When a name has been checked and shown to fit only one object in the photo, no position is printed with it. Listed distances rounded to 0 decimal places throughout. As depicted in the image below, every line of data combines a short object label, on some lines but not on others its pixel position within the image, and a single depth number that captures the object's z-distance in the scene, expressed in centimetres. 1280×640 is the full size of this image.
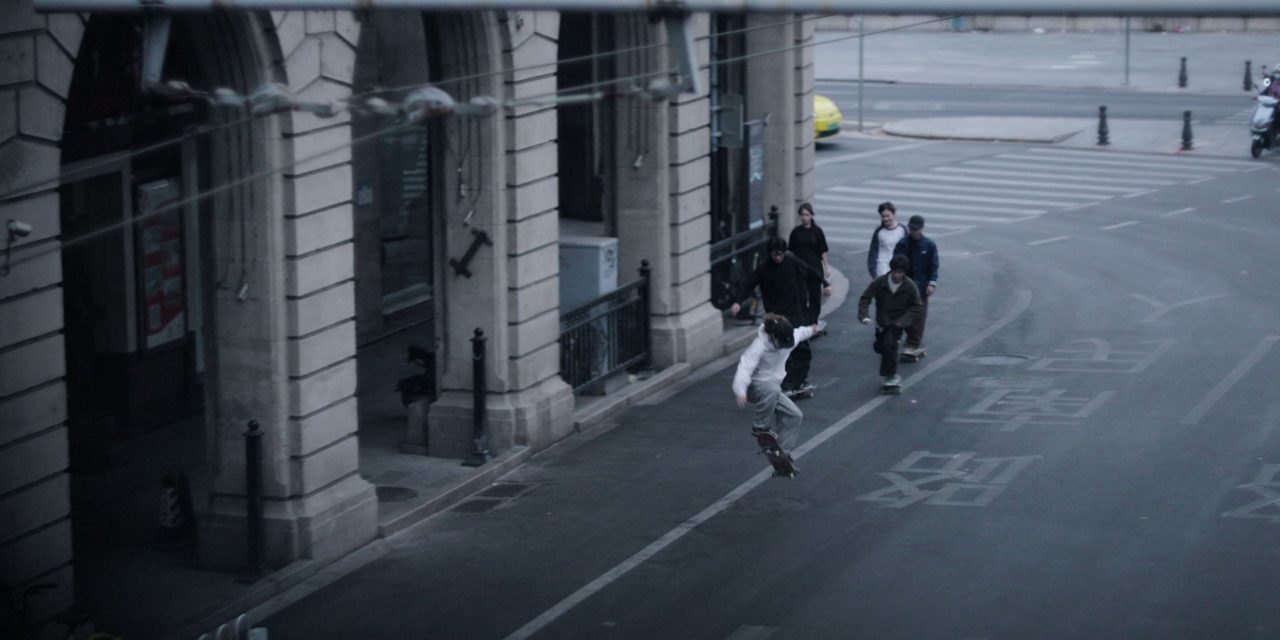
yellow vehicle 4317
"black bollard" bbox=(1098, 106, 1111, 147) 4228
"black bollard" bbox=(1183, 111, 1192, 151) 4088
